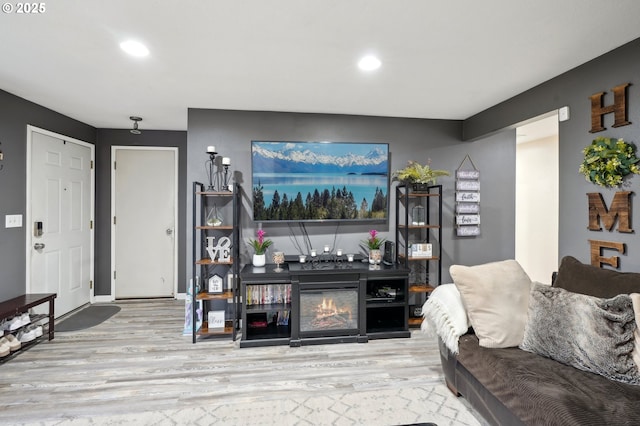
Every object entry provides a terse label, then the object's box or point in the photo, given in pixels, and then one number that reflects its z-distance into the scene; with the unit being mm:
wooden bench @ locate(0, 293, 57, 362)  2617
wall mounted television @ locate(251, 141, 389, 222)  3342
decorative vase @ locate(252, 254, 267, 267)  3242
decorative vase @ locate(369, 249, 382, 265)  3316
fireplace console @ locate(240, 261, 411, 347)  2967
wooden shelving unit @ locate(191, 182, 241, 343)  3023
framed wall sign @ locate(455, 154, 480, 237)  3725
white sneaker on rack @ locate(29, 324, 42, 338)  2933
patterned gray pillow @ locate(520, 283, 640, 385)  1541
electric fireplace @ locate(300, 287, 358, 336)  2994
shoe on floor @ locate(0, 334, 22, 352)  2652
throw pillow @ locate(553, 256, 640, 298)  1713
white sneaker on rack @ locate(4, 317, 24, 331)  2723
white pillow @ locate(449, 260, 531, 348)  1914
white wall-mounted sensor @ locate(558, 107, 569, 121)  2442
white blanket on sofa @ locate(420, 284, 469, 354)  2053
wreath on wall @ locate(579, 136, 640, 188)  1984
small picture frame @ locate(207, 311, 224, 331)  3207
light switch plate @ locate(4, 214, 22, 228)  2922
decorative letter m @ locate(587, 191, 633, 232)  2012
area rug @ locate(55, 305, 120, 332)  3400
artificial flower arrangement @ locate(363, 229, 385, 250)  3379
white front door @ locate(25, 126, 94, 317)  3266
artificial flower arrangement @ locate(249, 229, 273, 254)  3244
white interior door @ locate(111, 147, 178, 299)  4316
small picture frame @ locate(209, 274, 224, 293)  3090
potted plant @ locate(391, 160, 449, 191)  3332
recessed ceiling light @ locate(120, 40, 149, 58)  2004
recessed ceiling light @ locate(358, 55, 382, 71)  2217
